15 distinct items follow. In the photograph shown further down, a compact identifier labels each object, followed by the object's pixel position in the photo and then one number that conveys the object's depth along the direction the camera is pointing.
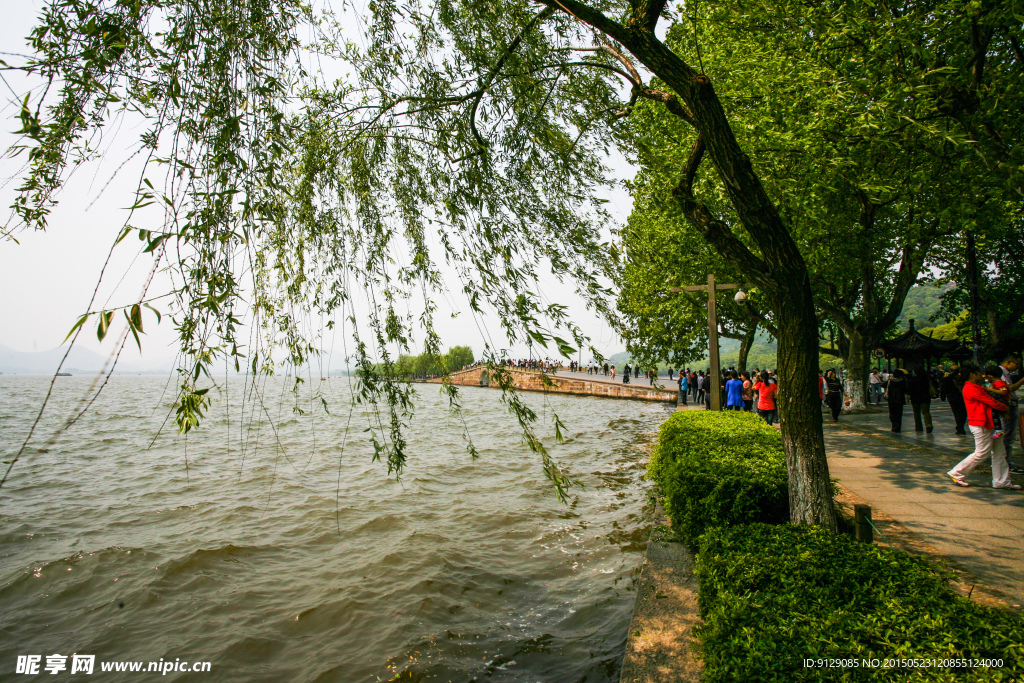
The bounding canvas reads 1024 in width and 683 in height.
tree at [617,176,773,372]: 4.76
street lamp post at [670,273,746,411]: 16.11
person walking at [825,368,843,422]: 17.44
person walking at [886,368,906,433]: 14.60
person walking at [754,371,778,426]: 14.38
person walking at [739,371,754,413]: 21.31
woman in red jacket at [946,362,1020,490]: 8.13
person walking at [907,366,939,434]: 14.38
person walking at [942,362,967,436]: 14.39
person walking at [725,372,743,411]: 18.52
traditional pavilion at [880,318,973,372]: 26.34
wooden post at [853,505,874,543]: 4.54
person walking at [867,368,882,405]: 26.90
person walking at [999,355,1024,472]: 8.43
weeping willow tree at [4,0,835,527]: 2.86
